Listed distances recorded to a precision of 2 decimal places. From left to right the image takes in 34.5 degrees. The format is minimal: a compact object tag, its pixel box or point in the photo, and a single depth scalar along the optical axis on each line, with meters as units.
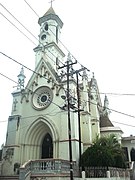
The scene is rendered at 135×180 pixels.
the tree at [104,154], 21.09
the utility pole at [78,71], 21.53
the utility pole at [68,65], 19.64
